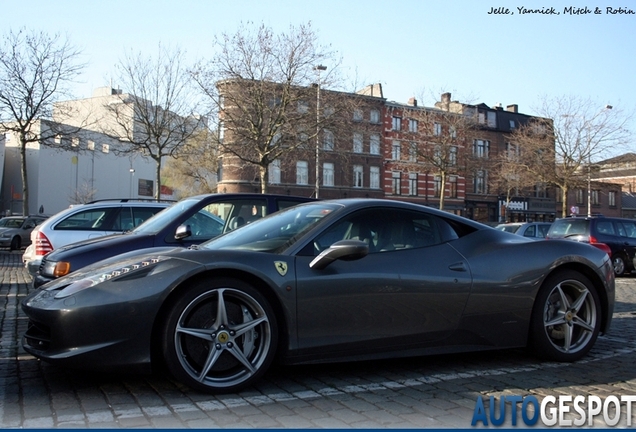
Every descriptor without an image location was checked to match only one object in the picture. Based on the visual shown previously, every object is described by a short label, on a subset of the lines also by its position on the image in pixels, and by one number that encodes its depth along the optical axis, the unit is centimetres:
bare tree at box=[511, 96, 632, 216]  3662
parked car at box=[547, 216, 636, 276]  1577
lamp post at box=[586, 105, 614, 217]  3625
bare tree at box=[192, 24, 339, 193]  2766
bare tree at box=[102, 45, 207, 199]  3066
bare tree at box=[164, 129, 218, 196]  5344
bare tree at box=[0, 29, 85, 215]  2742
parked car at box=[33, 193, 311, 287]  615
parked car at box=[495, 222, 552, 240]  1995
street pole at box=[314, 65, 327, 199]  2798
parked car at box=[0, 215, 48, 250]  2483
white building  7281
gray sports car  373
